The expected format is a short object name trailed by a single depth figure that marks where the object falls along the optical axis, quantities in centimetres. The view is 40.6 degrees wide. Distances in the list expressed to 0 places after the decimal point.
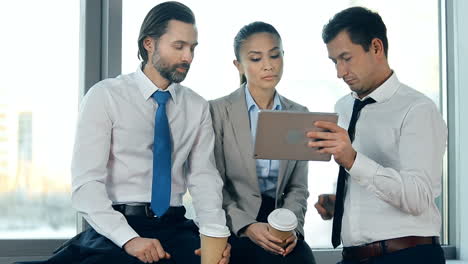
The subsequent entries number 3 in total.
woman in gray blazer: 248
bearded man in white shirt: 225
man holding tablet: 214
